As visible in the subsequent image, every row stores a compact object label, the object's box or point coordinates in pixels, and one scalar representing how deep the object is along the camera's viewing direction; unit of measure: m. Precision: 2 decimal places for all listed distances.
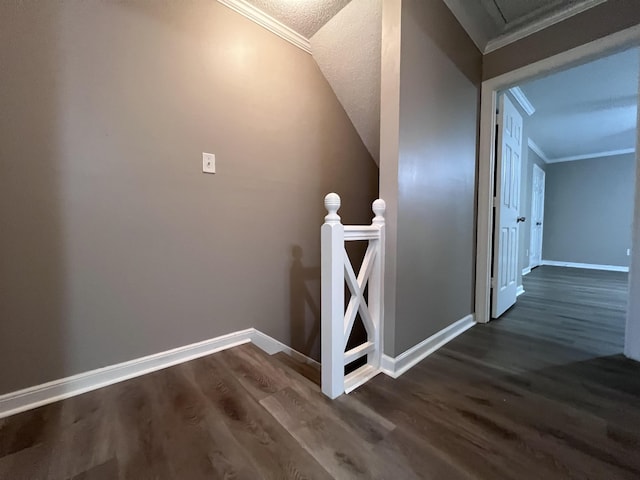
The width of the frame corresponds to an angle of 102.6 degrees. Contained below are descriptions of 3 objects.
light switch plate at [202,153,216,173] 1.55
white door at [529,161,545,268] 5.37
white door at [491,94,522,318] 2.24
